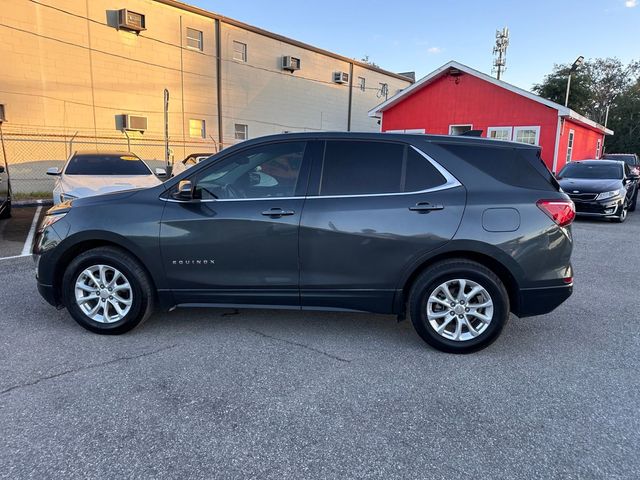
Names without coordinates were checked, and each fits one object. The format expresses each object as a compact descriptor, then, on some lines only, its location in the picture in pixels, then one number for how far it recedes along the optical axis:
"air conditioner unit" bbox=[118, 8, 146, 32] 15.24
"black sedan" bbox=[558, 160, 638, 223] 11.03
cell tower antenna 37.28
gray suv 3.55
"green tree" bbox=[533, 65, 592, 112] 36.12
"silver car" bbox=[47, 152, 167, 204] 7.91
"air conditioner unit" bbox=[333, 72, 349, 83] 25.20
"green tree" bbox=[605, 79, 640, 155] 42.62
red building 16.45
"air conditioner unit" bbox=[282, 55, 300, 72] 21.81
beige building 13.89
